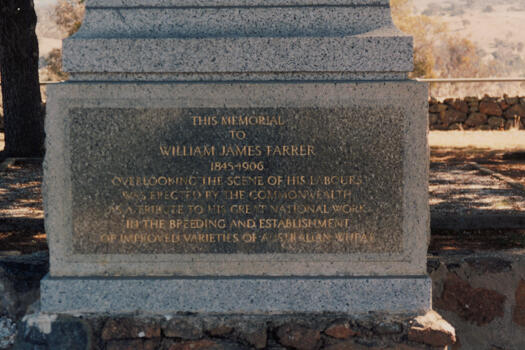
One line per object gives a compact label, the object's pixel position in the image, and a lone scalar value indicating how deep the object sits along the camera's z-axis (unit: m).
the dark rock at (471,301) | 4.39
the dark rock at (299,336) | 3.68
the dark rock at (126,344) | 3.69
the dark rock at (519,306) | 4.39
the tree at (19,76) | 11.31
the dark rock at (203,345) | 3.67
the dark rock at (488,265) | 4.40
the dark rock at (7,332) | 4.09
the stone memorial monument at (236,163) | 3.65
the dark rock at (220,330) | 3.67
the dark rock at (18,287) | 4.19
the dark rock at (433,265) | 4.42
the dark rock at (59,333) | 3.69
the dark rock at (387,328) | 3.67
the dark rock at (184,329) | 3.67
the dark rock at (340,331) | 3.66
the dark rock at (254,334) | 3.67
